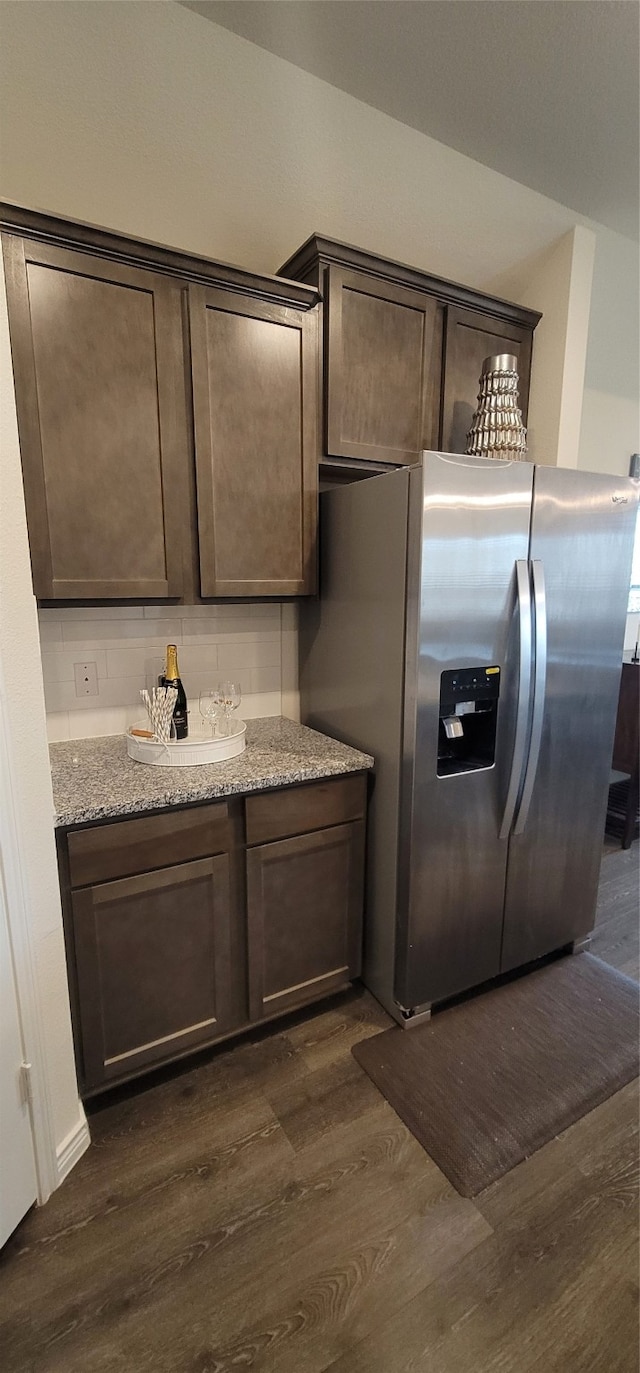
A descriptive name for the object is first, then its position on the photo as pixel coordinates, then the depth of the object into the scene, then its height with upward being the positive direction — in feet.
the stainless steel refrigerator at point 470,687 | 5.24 -1.02
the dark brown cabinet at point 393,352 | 6.02 +2.67
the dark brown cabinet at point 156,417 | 4.66 +1.55
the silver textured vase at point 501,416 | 6.19 +1.88
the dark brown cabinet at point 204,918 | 4.77 -3.11
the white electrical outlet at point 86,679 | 6.21 -1.02
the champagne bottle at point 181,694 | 5.87 -1.13
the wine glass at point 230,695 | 6.50 -1.26
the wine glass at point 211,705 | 6.27 -1.36
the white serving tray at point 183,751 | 5.48 -1.60
